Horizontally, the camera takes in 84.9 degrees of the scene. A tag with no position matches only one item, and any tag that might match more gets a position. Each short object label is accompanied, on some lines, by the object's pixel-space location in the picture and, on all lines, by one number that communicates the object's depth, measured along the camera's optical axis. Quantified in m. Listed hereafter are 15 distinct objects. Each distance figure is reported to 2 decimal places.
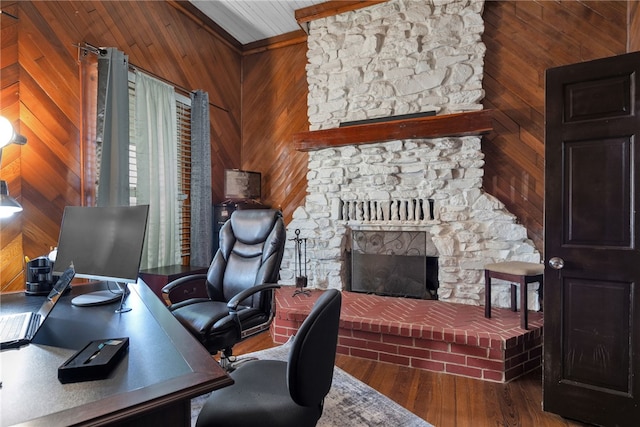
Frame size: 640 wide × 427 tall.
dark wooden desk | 0.76
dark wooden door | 1.87
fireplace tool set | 3.93
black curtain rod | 2.77
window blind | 3.84
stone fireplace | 3.36
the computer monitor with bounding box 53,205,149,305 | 1.55
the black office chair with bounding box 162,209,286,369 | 1.95
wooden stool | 2.58
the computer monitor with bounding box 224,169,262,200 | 4.05
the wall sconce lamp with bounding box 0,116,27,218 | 1.66
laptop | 1.14
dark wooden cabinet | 3.01
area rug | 1.96
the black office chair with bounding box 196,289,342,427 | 1.10
